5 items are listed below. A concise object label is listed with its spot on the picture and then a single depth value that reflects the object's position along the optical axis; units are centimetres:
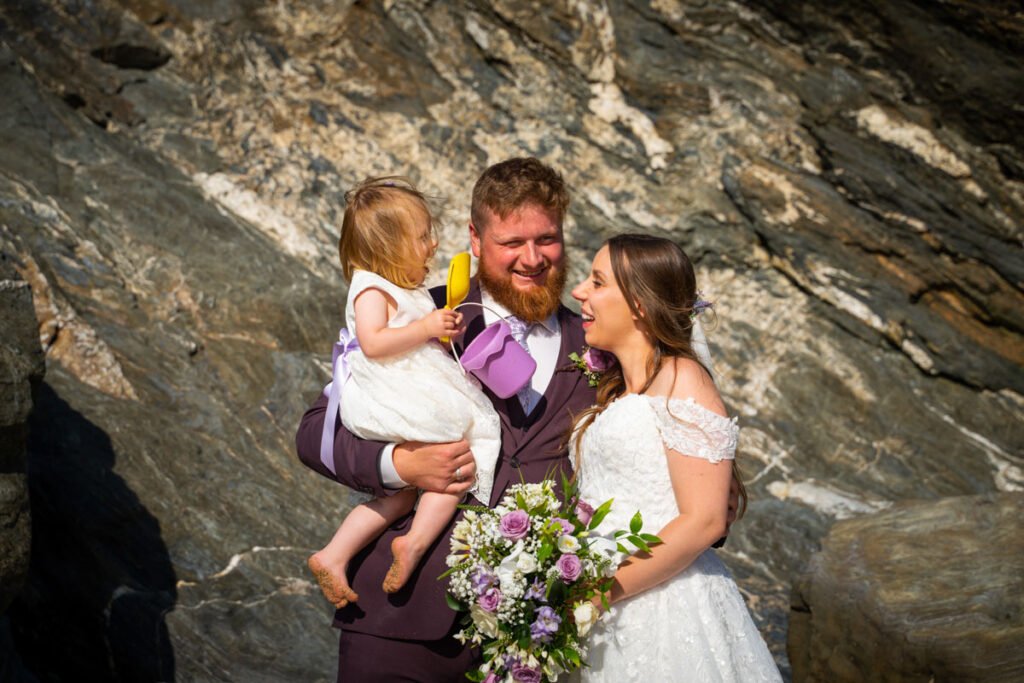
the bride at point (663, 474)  339
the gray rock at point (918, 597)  497
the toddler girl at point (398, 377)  374
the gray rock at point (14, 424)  402
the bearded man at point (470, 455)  372
